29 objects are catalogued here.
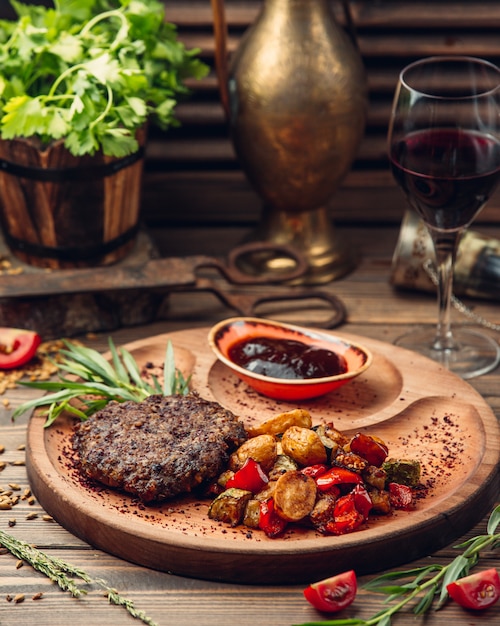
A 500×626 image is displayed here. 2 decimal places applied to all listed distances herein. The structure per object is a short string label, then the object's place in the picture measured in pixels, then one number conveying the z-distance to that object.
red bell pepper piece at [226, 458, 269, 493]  0.87
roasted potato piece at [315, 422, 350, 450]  0.89
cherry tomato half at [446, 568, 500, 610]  0.81
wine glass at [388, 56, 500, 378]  0.97
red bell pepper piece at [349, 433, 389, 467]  0.88
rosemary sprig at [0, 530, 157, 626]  0.82
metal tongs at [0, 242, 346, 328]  1.08
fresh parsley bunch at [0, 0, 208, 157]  1.05
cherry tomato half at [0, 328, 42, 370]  1.06
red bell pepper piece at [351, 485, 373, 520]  0.85
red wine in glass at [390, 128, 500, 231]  0.97
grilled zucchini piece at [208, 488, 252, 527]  0.86
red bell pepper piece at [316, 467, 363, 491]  0.86
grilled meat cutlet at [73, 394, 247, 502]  0.87
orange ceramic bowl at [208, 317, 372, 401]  0.97
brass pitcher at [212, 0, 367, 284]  1.12
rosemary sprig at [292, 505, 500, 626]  0.80
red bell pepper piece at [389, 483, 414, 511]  0.87
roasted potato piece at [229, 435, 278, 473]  0.88
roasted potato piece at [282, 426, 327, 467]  0.88
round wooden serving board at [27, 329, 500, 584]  0.83
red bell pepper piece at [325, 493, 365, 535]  0.84
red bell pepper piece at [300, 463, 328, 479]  0.87
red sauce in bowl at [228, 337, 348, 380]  0.98
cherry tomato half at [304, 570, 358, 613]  0.81
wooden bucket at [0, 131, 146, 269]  1.08
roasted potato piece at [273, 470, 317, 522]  0.84
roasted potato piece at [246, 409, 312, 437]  0.92
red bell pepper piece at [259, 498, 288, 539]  0.84
